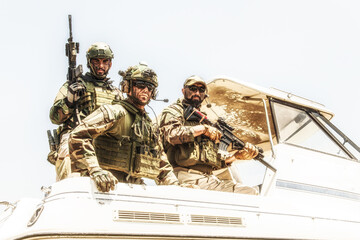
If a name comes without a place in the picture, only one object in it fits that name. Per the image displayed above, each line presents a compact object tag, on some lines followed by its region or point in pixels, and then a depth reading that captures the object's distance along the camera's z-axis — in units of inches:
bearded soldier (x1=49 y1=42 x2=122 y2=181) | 218.8
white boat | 144.3
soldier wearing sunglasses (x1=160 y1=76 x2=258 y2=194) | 221.8
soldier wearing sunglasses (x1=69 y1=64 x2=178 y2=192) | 168.1
